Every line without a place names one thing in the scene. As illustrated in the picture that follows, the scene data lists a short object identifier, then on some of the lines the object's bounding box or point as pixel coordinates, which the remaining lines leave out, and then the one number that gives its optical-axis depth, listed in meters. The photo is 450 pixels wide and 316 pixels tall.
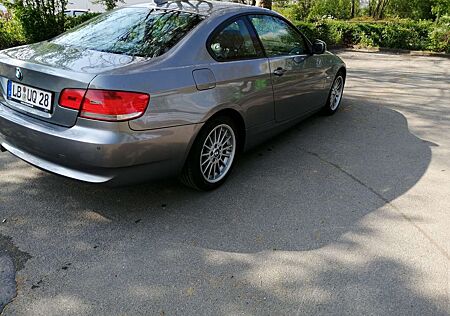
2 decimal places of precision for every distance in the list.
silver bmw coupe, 2.74
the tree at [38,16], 7.94
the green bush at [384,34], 13.88
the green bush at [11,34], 7.90
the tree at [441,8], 15.30
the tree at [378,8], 20.52
